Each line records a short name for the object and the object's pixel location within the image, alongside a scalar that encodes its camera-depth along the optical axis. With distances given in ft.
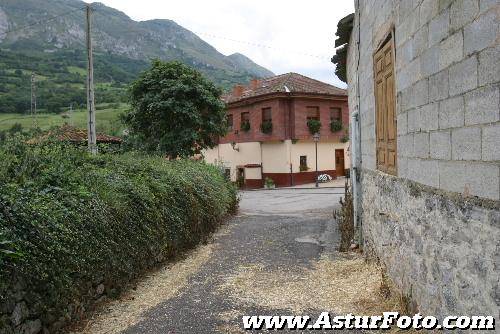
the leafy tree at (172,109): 55.36
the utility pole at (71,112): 145.18
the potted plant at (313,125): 93.97
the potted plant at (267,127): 92.73
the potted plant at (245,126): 98.02
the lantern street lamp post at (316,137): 87.99
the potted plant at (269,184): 91.76
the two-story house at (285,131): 92.17
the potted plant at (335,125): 98.17
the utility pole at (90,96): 45.86
